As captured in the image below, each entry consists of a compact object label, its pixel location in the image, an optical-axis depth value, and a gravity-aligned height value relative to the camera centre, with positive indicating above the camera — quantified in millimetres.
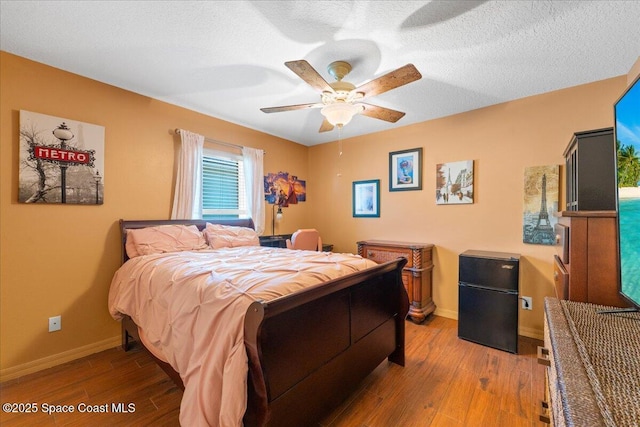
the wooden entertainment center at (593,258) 1426 -248
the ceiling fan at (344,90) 1754 +928
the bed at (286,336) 1202 -724
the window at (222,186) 3465 +377
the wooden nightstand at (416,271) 3162 -697
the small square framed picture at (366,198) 4012 +238
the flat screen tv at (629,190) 1060 +104
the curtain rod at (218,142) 3084 +943
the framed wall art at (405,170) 3600 +617
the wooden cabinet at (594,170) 1944 +333
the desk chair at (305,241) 3434 -359
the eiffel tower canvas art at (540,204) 2697 +107
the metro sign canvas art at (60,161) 2201 +464
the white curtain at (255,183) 3816 +446
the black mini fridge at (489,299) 2506 -841
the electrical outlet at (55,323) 2307 -970
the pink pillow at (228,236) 3080 -279
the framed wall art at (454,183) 3201 +388
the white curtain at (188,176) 3068 +438
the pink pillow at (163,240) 2578 -275
